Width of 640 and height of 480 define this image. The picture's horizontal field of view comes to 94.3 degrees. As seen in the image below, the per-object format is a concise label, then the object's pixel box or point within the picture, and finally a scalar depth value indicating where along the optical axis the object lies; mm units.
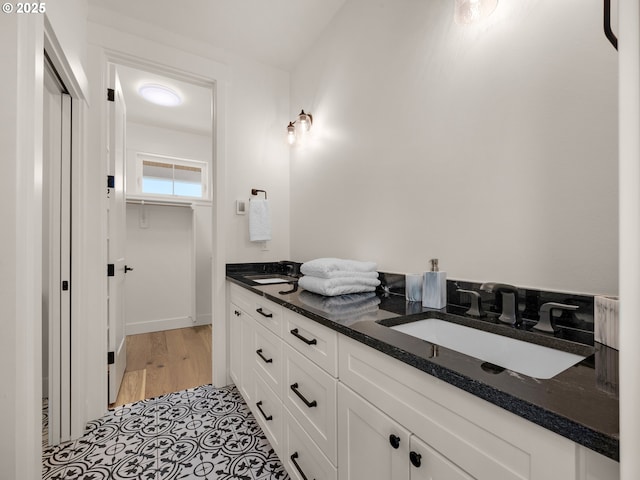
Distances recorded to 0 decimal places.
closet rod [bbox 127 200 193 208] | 3320
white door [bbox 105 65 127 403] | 1939
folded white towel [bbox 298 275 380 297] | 1328
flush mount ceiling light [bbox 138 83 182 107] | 2736
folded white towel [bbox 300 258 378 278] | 1379
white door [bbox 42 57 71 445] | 1627
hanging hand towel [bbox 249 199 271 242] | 2264
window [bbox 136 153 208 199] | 3641
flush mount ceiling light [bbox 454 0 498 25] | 1078
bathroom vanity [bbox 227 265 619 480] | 446
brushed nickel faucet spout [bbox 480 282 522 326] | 967
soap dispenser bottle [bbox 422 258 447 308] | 1160
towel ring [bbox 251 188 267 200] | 2330
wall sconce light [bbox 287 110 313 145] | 2219
